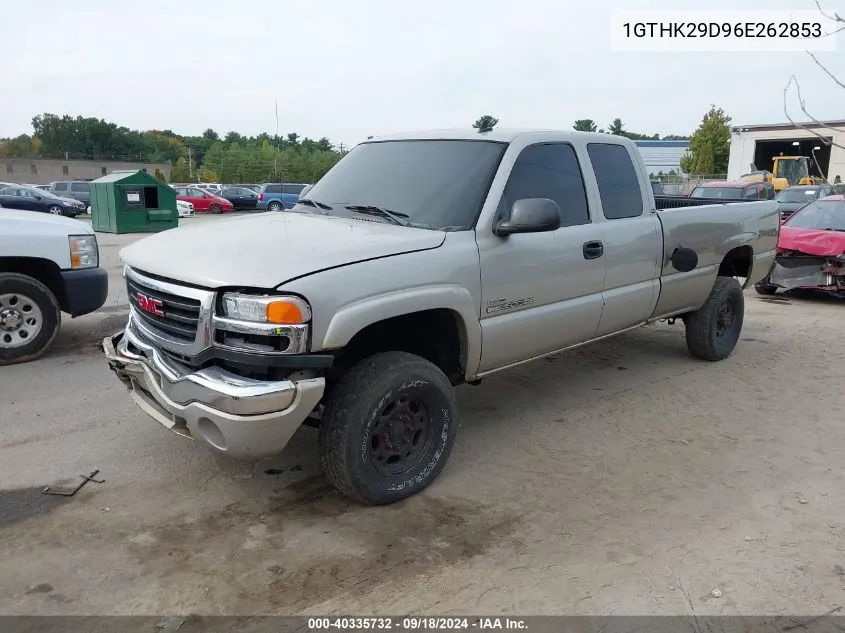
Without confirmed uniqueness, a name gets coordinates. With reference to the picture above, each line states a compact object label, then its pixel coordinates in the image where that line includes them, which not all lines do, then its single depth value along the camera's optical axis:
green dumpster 18.59
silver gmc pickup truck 3.10
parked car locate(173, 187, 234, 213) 32.19
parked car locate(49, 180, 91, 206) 31.11
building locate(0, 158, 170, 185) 68.62
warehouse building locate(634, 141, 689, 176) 66.00
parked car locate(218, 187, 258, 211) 34.90
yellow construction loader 26.45
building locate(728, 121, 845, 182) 36.66
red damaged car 9.06
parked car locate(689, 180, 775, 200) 16.11
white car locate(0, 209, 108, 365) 5.84
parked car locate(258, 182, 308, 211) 32.84
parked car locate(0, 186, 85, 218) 26.31
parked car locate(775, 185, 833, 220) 16.18
